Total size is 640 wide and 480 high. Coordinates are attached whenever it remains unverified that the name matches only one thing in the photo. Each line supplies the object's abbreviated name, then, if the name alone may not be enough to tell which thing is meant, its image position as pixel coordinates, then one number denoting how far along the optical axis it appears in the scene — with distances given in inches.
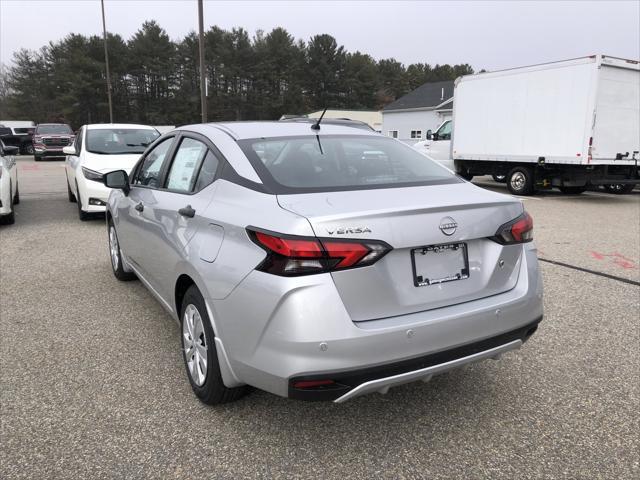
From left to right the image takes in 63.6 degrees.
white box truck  459.5
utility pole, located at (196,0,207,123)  666.2
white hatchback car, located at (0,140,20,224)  322.7
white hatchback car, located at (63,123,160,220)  334.6
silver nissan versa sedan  85.8
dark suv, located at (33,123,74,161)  1028.1
